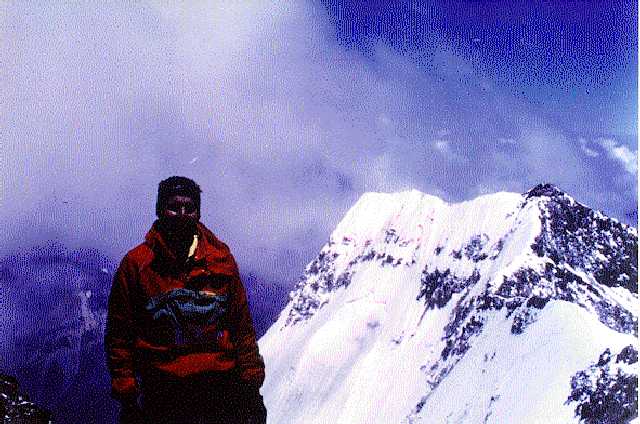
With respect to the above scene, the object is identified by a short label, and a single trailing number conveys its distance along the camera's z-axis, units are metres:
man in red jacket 5.12
